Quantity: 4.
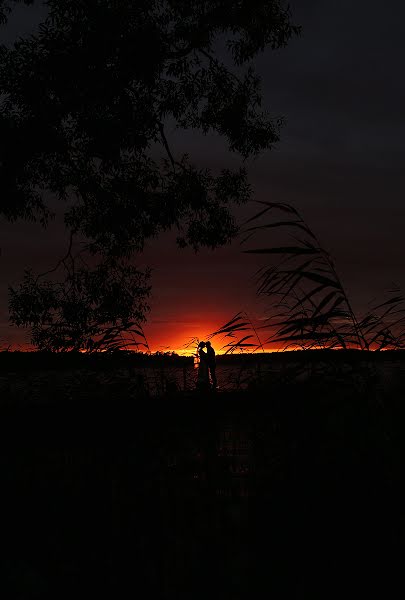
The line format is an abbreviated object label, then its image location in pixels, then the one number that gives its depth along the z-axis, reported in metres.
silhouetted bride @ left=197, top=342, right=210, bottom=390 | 11.52
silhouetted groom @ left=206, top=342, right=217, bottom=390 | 13.04
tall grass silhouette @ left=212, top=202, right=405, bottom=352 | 4.67
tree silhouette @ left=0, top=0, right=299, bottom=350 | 12.76
